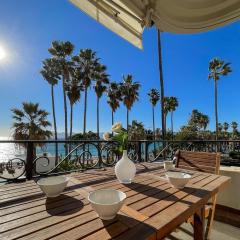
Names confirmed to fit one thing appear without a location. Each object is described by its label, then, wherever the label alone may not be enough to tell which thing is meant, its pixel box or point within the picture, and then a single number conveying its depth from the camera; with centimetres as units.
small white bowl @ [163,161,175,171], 211
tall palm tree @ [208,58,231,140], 1992
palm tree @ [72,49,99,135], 1742
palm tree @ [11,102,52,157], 1230
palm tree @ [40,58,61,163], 1626
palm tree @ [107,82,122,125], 2277
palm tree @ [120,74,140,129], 2228
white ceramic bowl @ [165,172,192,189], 137
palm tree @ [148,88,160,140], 2838
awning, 145
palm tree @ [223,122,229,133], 4959
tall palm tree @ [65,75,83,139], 1756
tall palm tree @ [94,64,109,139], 1874
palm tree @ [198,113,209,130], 4125
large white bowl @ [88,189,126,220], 85
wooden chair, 190
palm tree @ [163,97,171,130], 2873
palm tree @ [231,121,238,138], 4883
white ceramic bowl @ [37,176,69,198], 117
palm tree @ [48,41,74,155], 1588
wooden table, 78
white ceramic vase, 153
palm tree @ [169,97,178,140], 2906
